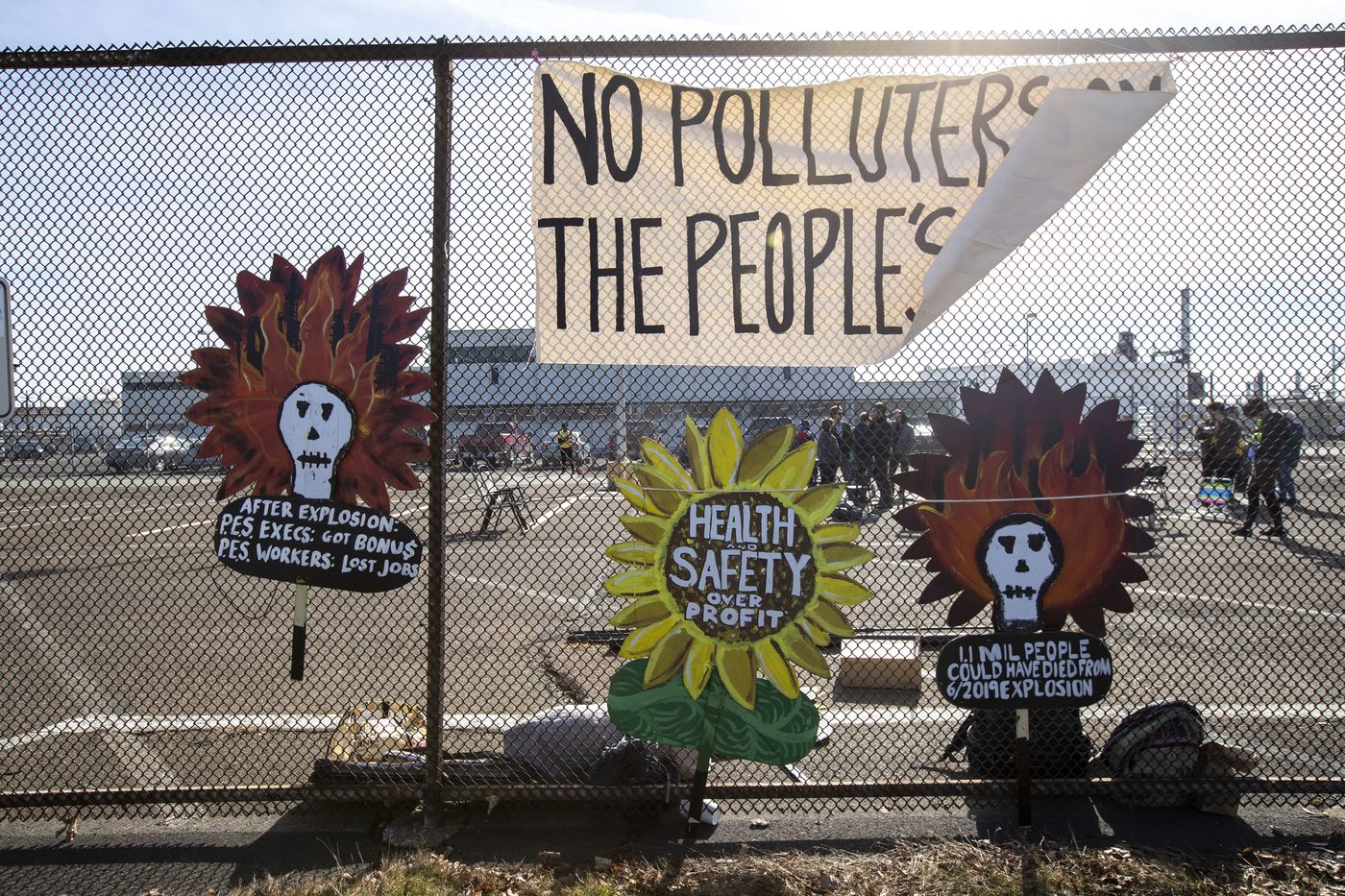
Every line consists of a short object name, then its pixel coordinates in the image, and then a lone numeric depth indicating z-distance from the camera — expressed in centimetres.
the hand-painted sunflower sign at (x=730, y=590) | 379
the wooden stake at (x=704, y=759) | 377
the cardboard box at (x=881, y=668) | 579
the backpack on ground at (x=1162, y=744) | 404
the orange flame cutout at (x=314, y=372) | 397
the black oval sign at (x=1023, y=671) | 384
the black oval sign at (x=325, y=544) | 400
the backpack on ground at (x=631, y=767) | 404
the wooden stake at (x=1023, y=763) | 383
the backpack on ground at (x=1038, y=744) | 408
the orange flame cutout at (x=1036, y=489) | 389
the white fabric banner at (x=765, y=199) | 399
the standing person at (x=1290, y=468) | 962
